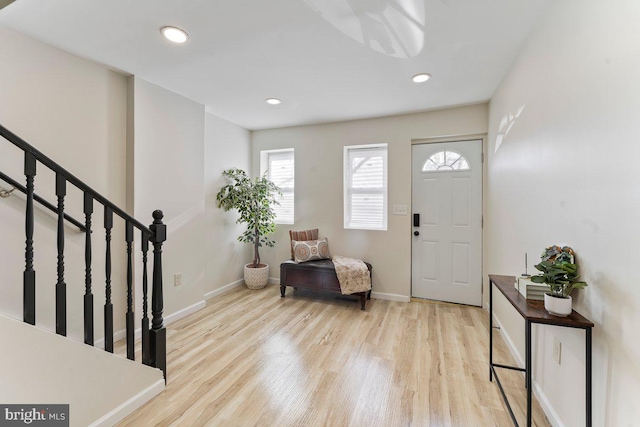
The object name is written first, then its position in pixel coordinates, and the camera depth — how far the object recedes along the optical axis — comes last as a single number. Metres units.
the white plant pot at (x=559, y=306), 1.27
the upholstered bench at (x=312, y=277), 3.42
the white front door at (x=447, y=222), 3.34
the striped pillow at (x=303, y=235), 3.88
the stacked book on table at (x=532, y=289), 1.47
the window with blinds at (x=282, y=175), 4.30
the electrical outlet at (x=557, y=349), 1.52
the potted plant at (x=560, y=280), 1.27
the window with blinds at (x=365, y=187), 3.81
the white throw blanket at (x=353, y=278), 3.29
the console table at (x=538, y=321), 1.19
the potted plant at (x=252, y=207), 3.72
